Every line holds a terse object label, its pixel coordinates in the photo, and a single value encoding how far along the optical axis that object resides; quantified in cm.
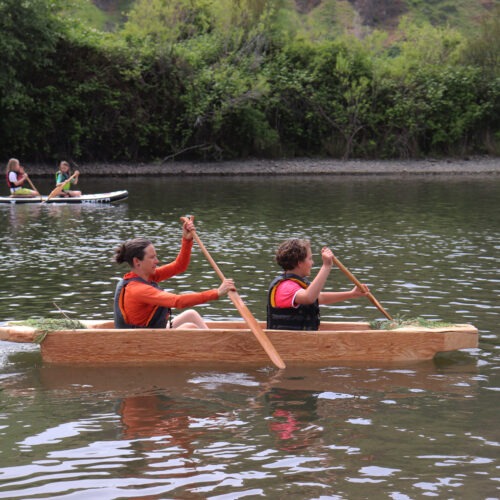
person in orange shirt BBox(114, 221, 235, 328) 873
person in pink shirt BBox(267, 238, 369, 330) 878
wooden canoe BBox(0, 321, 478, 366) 914
